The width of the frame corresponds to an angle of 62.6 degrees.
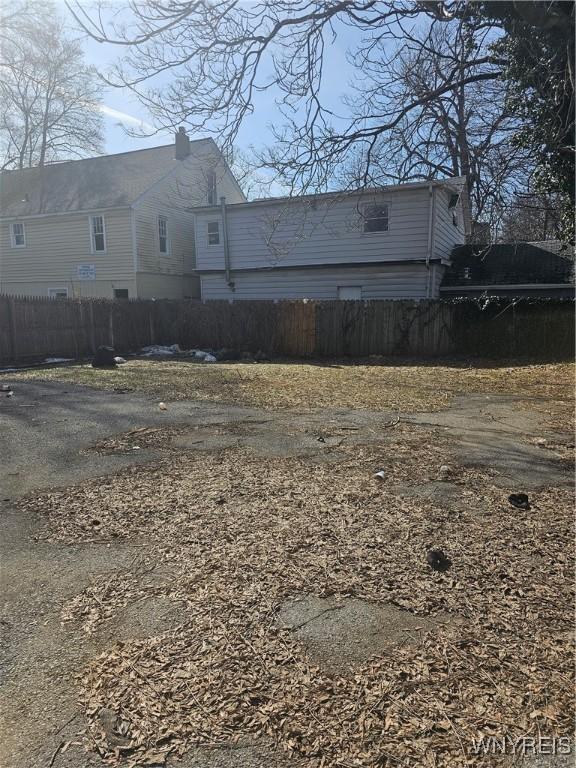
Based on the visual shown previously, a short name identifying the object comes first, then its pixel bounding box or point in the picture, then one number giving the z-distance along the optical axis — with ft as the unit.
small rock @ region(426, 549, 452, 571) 8.29
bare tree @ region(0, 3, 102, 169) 93.20
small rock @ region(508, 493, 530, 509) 10.84
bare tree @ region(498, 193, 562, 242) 34.96
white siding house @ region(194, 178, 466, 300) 50.34
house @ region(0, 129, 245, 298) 64.13
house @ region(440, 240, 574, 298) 50.88
